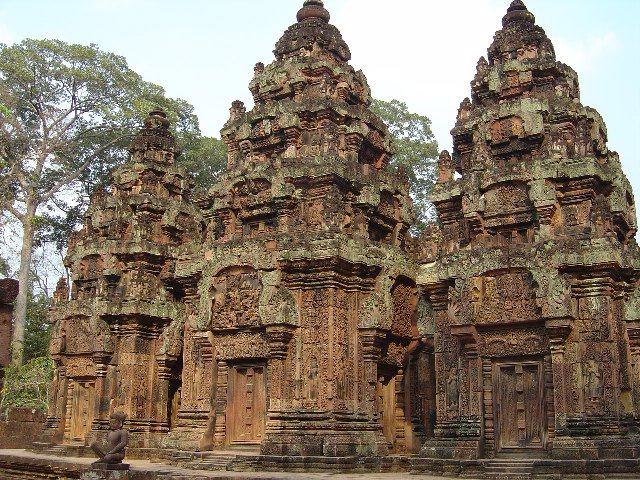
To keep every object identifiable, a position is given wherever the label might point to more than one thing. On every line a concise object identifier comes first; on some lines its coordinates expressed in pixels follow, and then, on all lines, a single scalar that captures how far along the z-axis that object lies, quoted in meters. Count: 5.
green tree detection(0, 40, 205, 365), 27.75
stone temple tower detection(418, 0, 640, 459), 11.21
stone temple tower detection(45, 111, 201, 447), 16.84
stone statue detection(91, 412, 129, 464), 11.36
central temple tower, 13.20
